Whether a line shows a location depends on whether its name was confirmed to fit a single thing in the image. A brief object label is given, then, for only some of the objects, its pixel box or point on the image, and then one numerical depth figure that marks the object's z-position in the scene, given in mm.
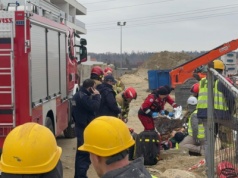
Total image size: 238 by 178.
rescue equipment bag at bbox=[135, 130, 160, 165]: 8688
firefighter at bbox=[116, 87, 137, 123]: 9812
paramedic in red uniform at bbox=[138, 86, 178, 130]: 9312
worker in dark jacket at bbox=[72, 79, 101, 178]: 7402
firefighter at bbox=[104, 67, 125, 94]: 11988
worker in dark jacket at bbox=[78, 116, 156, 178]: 2578
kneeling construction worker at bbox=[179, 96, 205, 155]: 8586
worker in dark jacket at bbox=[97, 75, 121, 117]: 8445
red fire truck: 6898
